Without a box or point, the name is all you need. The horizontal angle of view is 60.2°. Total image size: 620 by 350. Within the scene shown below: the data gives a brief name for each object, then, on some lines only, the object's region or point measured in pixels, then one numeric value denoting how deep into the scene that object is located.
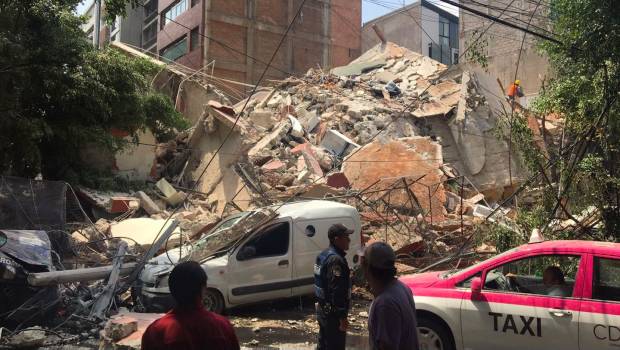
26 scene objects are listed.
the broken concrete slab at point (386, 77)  25.11
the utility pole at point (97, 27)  23.17
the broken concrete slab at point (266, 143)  16.42
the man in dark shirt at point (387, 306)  2.71
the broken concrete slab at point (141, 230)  11.43
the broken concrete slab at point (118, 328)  6.32
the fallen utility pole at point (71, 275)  6.73
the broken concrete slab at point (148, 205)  15.07
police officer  4.17
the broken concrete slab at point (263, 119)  19.31
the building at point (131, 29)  48.88
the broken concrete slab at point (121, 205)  14.95
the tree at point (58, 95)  12.30
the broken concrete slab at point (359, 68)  27.41
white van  8.02
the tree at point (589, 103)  7.13
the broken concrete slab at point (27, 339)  6.34
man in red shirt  2.25
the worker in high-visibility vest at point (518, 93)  22.05
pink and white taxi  4.72
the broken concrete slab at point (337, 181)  14.65
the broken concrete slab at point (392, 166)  14.80
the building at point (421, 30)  44.84
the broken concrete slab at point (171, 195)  16.33
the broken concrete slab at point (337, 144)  18.00
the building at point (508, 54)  27.98
